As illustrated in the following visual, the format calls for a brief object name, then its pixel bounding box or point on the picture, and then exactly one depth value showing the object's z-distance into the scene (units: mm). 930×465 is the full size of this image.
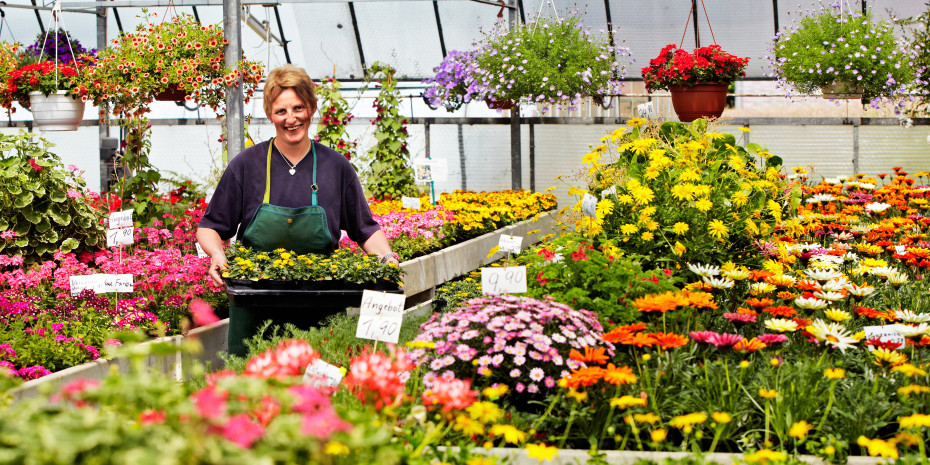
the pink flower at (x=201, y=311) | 3431
